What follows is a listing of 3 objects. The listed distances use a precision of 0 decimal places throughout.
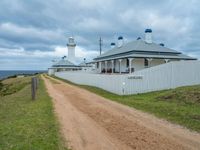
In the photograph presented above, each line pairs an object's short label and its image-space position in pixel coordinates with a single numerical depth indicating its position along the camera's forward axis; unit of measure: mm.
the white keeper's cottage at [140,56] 18004
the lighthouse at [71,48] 44503
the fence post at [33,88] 9374
